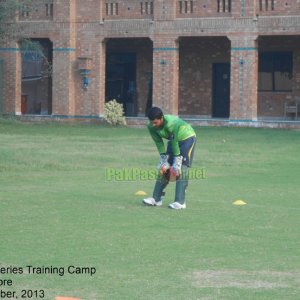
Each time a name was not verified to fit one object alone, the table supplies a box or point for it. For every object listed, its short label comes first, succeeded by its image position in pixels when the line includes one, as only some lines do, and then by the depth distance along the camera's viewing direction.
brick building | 40.38
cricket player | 16.14
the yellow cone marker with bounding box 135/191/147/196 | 18.55
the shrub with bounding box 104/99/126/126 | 42.25
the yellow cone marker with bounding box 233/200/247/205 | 17.25
